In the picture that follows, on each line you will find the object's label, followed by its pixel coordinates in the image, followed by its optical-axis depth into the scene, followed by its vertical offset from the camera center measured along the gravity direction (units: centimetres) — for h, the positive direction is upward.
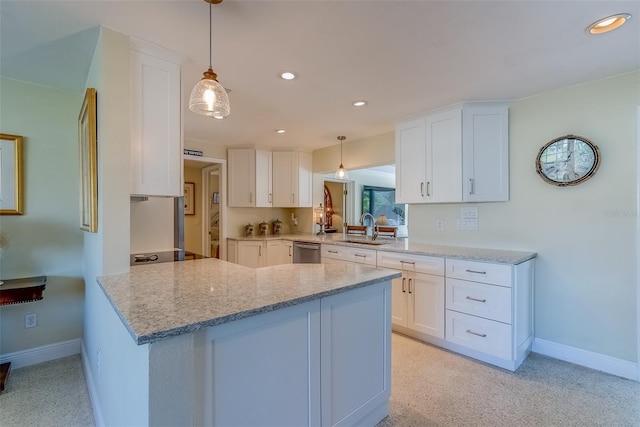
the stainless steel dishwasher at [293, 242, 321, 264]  395 -57
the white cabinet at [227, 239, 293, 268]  444 -63
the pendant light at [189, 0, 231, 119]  142 +57
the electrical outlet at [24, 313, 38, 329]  242 -90
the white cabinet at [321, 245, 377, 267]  329 -52
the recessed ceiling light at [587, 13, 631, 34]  160 +106
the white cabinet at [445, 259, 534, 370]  235 -84
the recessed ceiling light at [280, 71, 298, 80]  221 +104
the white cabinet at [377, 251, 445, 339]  275 -82
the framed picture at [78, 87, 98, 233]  178 +34
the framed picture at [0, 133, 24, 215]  228 +29
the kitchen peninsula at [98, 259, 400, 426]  100 -56
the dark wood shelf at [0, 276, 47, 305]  206 -57
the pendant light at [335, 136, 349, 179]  406 +55
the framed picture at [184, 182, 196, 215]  567 +26
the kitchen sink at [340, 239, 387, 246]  356 -38
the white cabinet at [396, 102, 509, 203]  284 +59
